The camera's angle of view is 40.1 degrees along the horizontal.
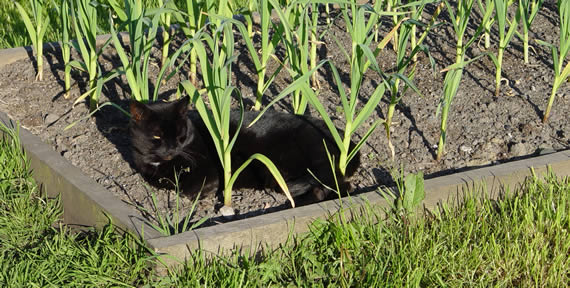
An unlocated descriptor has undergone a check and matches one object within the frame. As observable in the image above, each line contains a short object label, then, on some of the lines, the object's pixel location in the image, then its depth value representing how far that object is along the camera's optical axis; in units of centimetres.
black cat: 329
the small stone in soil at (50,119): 401
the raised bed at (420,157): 291
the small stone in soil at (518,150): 371
